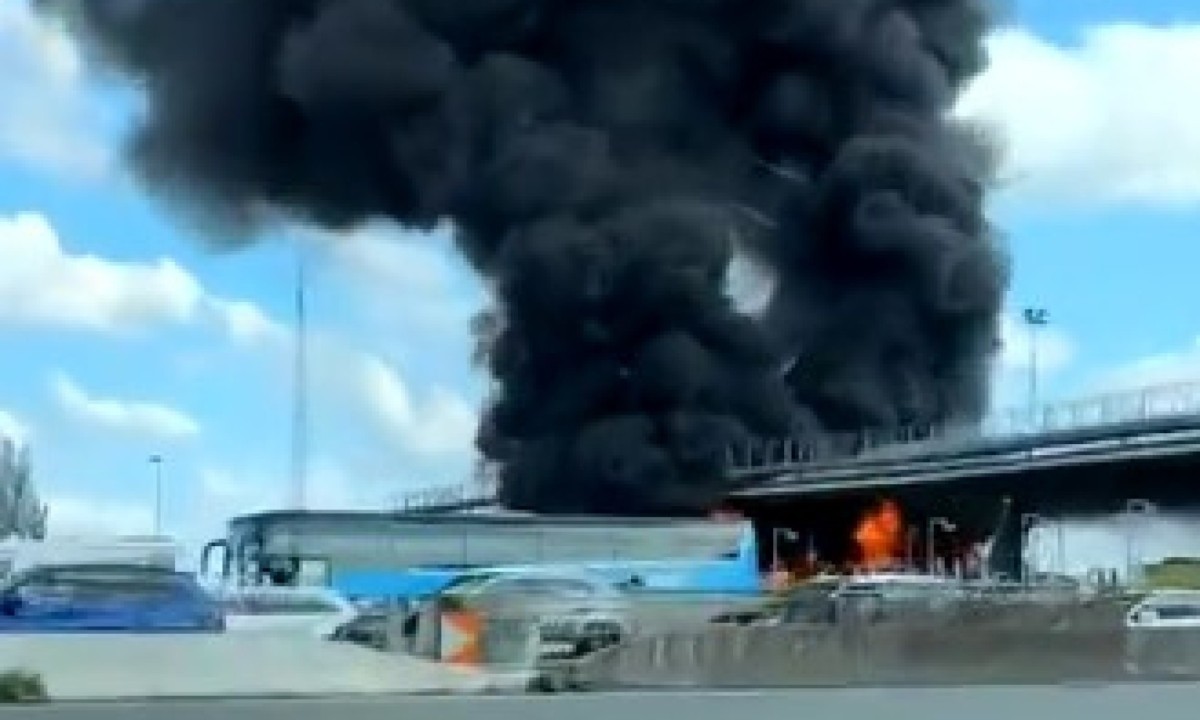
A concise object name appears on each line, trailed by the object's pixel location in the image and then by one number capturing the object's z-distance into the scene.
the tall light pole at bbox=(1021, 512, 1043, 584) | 70.62
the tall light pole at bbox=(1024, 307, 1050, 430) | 86.03
